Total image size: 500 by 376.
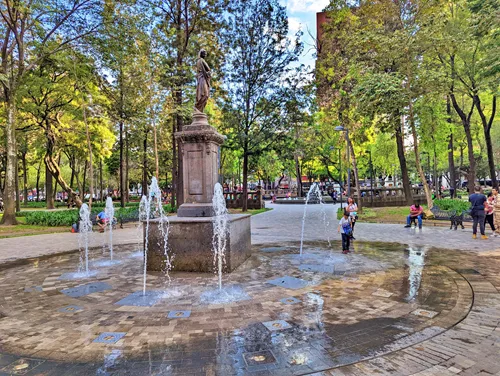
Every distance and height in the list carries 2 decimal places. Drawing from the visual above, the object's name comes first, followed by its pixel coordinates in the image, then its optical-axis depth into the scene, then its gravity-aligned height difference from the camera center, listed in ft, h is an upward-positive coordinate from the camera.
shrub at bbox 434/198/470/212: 63.93 -3.77
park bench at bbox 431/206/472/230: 48.98 -5.07
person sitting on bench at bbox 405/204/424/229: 48.36 -3.99
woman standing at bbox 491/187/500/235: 41.57 -3.37
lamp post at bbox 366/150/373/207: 98.07 +10.53
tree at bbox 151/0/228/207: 68.39 +35.55
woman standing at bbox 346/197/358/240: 39.67 -2.51
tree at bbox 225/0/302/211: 83.71 +33.45
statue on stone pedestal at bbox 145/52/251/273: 24.67 -2.11
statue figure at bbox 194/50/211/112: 29.08 +10.51
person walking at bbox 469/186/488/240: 39.04 -2.84
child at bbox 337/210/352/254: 31.58 -4.21
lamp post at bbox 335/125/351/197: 65.26 +12.82
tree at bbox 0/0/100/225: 59.16 +33.00
